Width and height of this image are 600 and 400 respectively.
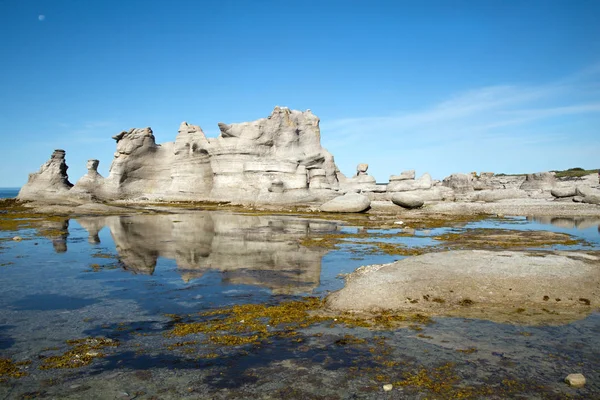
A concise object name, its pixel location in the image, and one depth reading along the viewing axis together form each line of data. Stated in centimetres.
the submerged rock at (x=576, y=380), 505
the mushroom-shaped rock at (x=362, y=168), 5672
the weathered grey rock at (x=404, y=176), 5190
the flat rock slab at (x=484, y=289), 815
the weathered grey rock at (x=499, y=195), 4557
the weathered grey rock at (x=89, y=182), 5012
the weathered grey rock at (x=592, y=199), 3831
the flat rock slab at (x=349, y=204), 3619
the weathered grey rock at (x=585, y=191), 3892
